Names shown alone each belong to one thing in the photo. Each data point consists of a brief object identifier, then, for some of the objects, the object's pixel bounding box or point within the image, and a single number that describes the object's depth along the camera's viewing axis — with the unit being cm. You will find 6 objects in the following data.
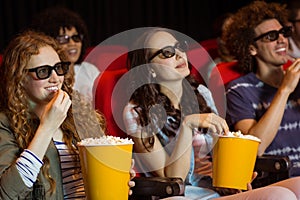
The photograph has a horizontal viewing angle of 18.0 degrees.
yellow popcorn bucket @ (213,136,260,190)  280
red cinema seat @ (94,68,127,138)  311
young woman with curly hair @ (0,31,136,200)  252
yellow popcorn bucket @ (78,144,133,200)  248
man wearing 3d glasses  334
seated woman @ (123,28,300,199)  291
